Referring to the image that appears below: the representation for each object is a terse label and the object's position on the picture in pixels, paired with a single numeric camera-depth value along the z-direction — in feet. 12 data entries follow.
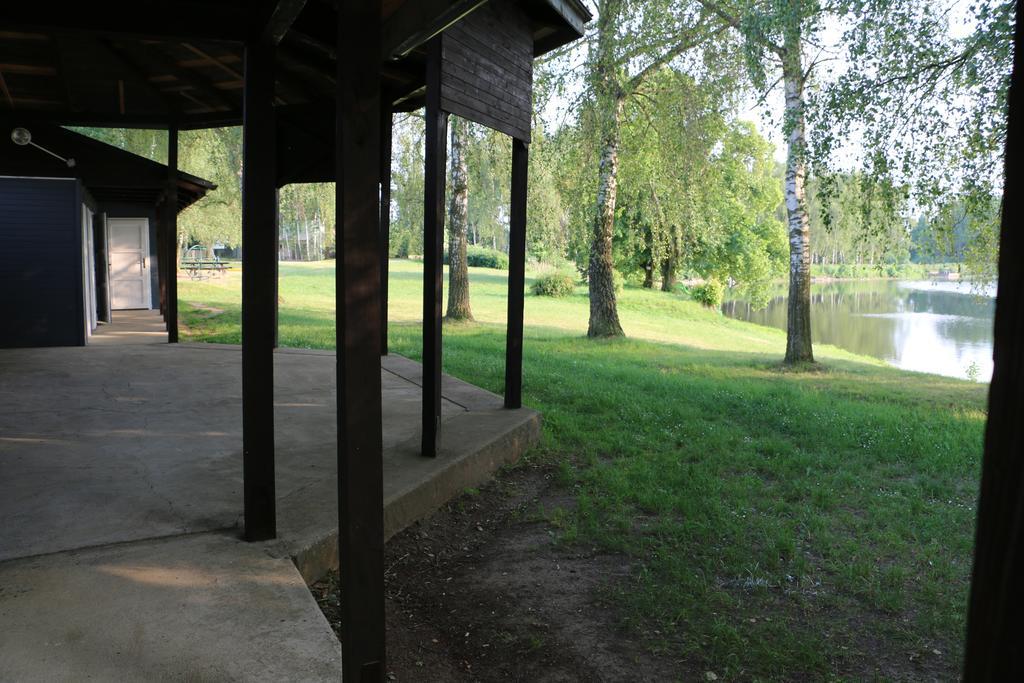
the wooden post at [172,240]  35.60
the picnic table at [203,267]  106.63
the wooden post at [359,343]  7.87
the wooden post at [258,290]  11.44
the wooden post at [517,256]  21.98
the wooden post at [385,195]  28.66
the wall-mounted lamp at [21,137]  33.19
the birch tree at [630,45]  39.55
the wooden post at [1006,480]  2.20
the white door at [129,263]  57.41
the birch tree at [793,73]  32.60
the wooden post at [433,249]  16.88
